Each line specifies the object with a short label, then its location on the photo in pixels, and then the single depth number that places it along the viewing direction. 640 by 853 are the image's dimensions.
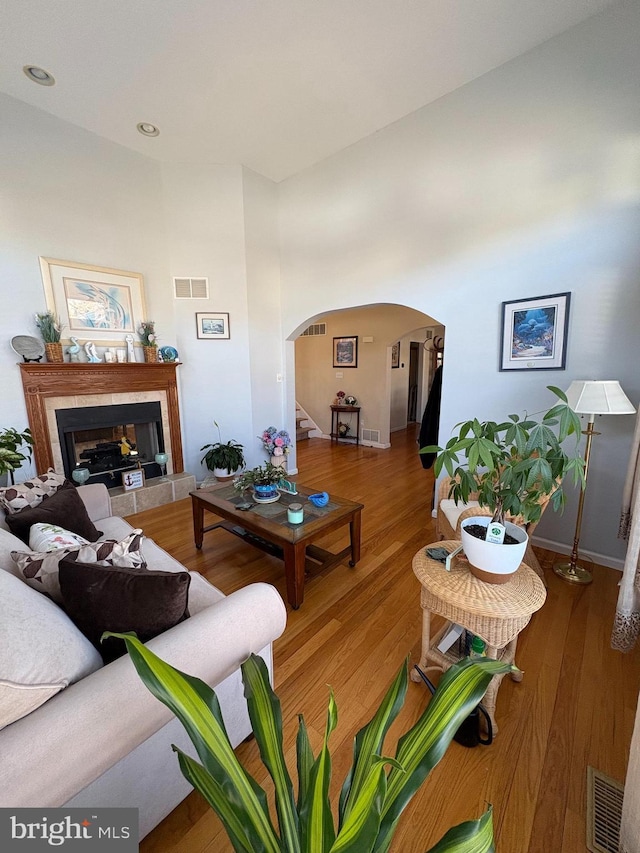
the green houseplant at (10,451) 2.28
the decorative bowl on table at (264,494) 2.46
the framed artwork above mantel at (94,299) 3.15
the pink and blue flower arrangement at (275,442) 3.04
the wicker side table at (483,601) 1.22
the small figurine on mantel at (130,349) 3.59
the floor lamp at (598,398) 1.96
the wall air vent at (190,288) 3.97
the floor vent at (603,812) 1.04
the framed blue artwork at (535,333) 2.47
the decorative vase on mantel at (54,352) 3.04
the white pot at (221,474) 4.08
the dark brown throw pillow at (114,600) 1.04
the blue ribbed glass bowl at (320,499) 2.42
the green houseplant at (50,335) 3.02
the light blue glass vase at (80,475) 3.22
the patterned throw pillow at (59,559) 1.18
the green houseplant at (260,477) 2.50
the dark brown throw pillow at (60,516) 1.69
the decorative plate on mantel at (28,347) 2.91
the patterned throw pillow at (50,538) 1.40
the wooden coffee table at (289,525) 2.02
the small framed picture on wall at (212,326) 4.04
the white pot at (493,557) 1.25
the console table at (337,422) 6.44
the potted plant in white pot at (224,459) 4.04
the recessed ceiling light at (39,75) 2.54
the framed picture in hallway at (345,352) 6.36
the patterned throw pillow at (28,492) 1.88
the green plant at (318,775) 0.62
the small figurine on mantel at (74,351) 3.20
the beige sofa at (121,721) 0.74
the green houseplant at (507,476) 1.14
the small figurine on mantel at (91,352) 3.32
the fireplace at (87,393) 3.07
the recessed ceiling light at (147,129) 3.16
